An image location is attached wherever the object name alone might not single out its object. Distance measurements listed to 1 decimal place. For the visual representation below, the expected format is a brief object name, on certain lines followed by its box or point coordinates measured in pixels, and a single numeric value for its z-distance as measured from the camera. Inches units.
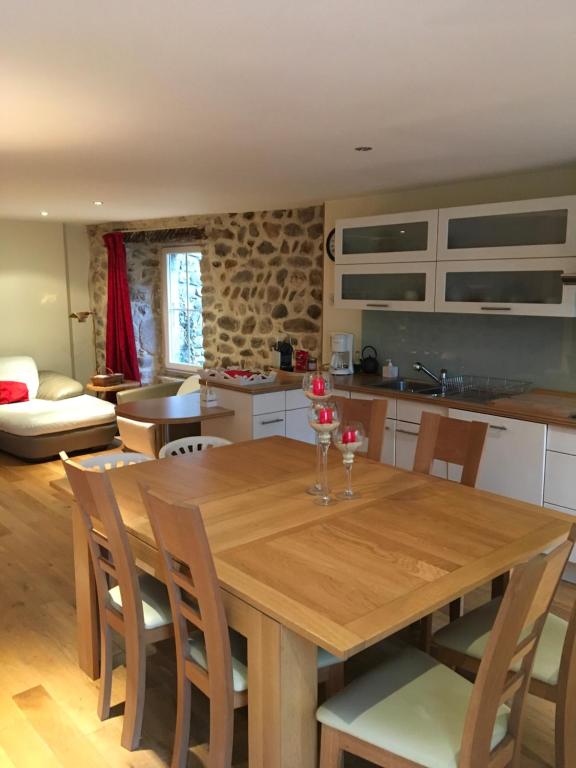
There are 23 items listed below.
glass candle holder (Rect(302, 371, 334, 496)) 93.5
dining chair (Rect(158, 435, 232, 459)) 126.0
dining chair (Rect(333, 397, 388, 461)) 118.4
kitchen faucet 173.8
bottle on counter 188.2
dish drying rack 160.7
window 274.8
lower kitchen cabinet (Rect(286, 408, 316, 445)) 173.9
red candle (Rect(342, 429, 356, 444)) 87.8
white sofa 223.1
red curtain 281.0
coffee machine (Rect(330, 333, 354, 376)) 194.4
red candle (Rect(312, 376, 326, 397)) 94.3
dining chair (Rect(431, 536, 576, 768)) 70.5
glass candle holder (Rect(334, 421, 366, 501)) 87.8
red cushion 248.7
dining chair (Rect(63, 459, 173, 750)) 80.4
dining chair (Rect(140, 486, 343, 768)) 66.1
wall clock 198.7
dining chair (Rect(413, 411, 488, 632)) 102.9
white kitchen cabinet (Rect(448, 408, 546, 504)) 136.6
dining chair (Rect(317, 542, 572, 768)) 55.4
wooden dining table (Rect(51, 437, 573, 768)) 61.5
